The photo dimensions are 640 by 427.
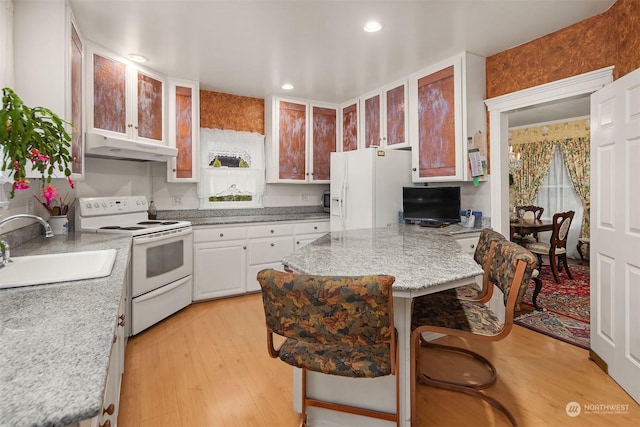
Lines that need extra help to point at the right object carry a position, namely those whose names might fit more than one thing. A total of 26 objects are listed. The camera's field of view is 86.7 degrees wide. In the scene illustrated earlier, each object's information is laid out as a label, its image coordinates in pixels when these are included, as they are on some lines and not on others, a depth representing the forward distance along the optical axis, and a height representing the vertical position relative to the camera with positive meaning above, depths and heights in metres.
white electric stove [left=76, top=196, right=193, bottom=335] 2.72 -0.35
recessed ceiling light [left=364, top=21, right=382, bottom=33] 2.50 +1.38
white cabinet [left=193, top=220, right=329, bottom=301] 3.55 -0.45
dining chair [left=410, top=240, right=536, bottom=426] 1.46 -0.52
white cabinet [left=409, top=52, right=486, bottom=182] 3.08 +0.92
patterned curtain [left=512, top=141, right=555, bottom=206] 5.88 +0.73
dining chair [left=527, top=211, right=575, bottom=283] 4.21 -0.47
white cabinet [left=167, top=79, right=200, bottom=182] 3.59 +0.88
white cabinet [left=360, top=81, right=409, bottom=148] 3.69 +1.09
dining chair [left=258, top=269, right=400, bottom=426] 1.10 -0.36
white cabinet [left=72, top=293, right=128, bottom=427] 0.97 -0.66
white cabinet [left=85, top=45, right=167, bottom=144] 2.78 +1.02
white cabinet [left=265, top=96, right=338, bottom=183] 4.28 +0.94
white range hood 2.67 +0.54
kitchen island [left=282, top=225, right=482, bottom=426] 1.39 -0.27
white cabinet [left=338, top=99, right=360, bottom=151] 4.35 +1.13
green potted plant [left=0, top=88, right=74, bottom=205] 1.04 +0.24
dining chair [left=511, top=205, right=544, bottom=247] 4.86 -0.10
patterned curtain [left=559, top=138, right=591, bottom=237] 5.35 +0.67
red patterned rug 2.74 -0.96
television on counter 3.30 +0.06
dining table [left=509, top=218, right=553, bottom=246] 4.46 -0.22
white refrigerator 3.57 +0.27
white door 1.90 -0.12
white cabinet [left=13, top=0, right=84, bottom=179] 2.04 +0.97
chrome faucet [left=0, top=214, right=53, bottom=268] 1.26 -0.13
